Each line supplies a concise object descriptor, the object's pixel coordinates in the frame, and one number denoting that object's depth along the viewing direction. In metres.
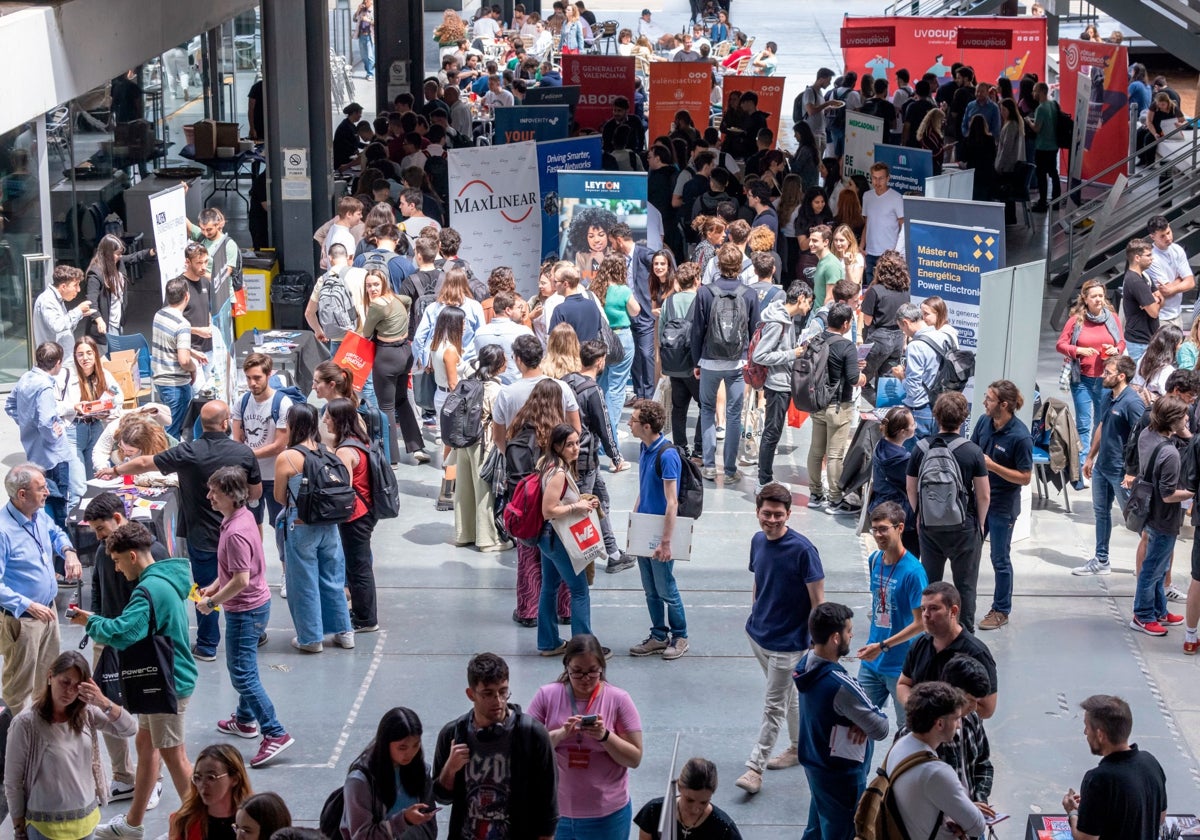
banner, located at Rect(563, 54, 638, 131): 25.42
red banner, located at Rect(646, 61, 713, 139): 23.11
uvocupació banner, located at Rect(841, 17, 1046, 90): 27.72
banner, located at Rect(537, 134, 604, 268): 16.42
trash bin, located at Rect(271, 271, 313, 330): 16.78
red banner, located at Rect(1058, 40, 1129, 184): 22.00
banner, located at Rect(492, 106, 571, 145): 19.80
